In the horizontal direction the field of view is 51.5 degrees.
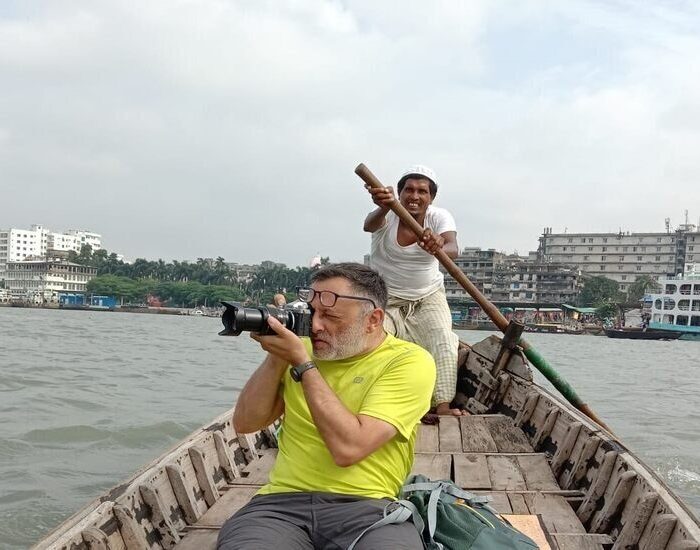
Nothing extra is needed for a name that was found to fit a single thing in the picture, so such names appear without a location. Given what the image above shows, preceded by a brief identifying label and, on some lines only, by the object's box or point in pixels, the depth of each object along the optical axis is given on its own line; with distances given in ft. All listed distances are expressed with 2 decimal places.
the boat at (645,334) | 194.80
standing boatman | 15.97
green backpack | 7.03
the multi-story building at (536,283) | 299.99
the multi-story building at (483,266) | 318.04
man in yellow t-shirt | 6.95
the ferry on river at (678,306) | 202.49
